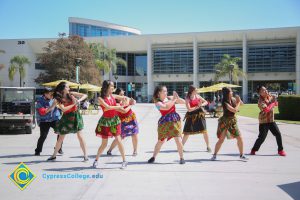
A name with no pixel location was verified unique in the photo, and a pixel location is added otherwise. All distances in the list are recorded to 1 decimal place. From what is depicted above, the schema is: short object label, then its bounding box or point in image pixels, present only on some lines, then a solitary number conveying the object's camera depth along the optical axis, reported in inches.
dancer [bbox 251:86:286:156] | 344.2
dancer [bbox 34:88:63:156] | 339.9
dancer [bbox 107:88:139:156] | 341.1
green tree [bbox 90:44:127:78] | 2127.2
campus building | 2428.6
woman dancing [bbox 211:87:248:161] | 312.3
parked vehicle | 540.7
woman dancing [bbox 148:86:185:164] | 286.3
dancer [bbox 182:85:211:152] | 346.0
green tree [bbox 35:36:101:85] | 1708.9
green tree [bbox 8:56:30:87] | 2605.8
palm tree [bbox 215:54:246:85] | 2127.3
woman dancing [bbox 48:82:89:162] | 300.7
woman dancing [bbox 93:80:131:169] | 272.5
